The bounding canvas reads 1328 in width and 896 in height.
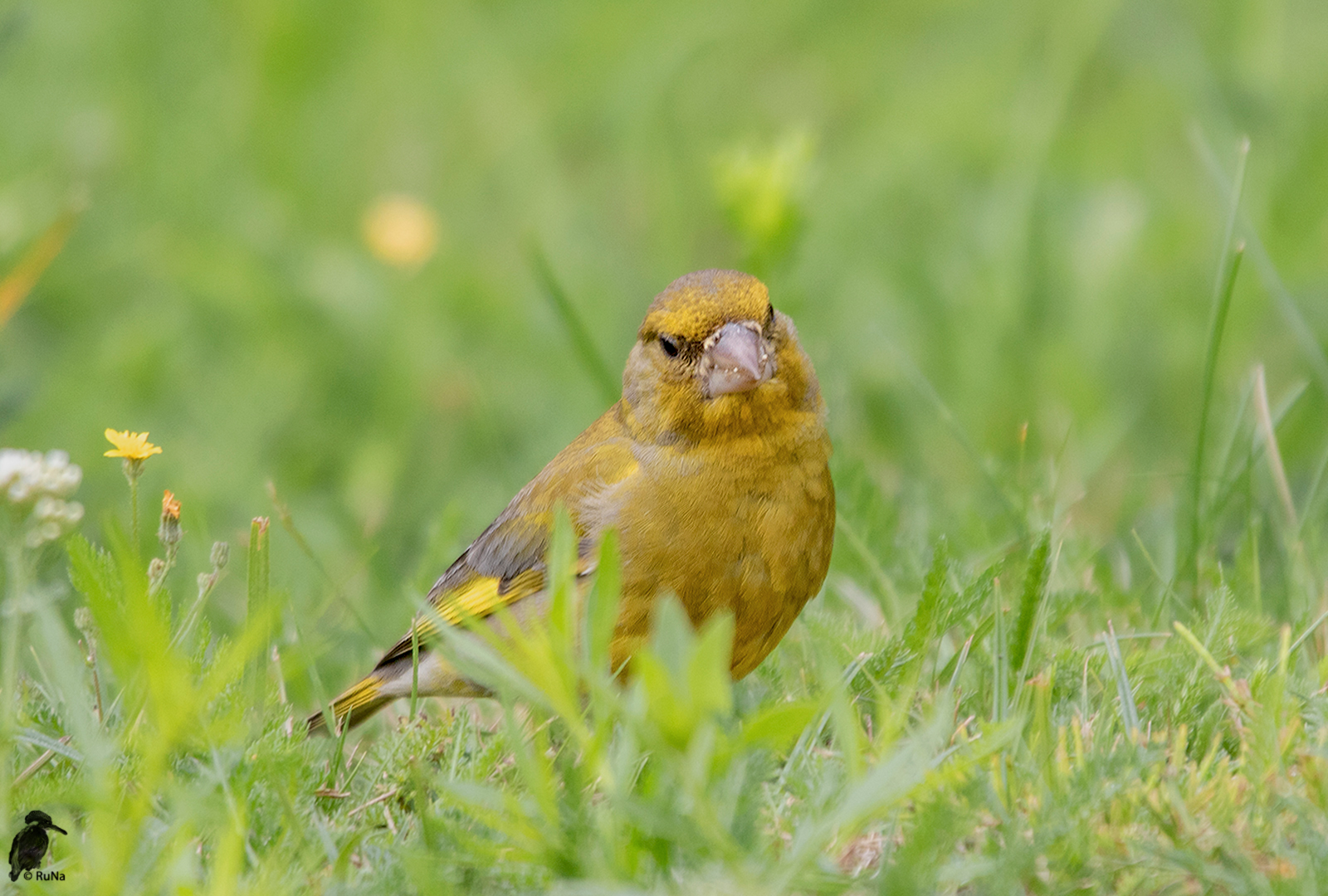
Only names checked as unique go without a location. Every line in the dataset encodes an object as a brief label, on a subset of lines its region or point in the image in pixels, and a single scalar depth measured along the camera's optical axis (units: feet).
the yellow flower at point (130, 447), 19.62
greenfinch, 23.76
